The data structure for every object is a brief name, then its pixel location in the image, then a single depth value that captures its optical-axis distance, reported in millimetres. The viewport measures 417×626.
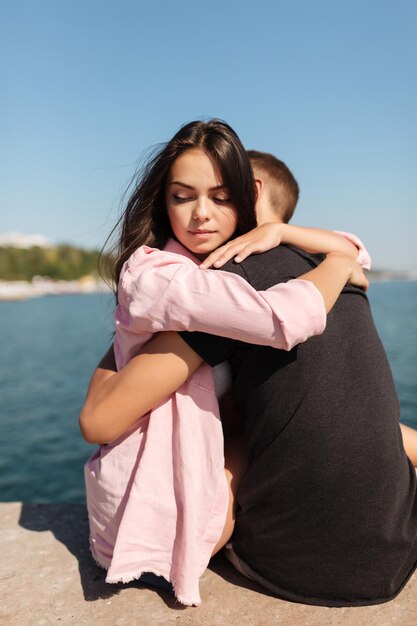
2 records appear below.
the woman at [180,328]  1646
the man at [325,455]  1735
